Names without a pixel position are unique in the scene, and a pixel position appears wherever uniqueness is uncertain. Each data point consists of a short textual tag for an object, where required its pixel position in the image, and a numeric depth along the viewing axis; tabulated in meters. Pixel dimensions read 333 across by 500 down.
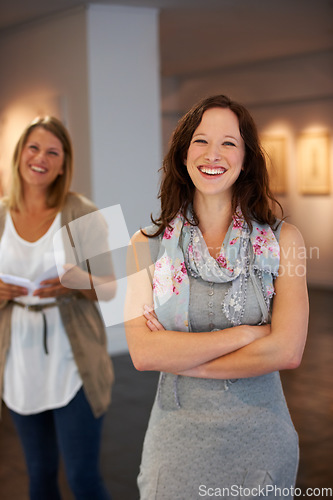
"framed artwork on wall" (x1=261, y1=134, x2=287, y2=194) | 7.78
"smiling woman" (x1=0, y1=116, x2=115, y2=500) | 1.79
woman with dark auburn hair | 1.25
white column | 3.61
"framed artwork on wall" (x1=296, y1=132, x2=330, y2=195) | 7.56
